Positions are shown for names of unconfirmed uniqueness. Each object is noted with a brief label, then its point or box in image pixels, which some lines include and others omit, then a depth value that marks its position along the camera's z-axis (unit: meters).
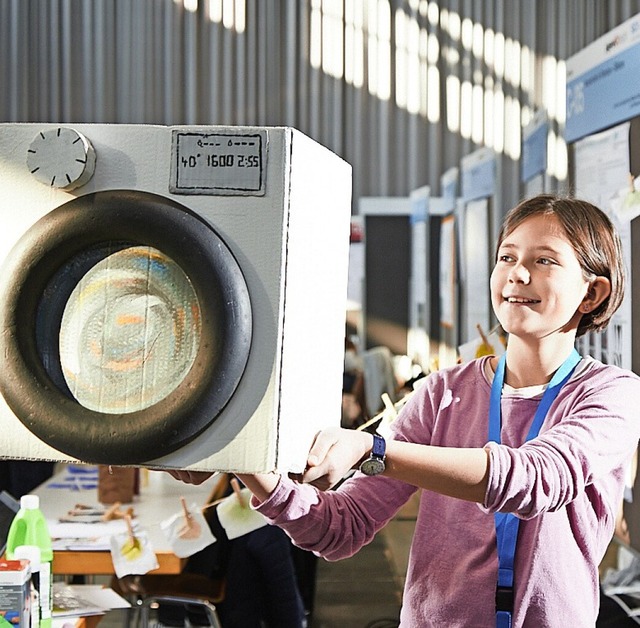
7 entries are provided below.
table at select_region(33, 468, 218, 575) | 2.81
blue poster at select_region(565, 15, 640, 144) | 2.70
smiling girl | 1.39
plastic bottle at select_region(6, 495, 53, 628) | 1.92
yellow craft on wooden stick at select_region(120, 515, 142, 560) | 2.74
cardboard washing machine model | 1.06
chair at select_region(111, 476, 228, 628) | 3.21
